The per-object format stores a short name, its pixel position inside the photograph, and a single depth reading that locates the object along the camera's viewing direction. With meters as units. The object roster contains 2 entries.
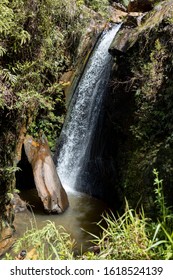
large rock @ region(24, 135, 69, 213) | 6.34
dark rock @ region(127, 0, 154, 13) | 9.11
